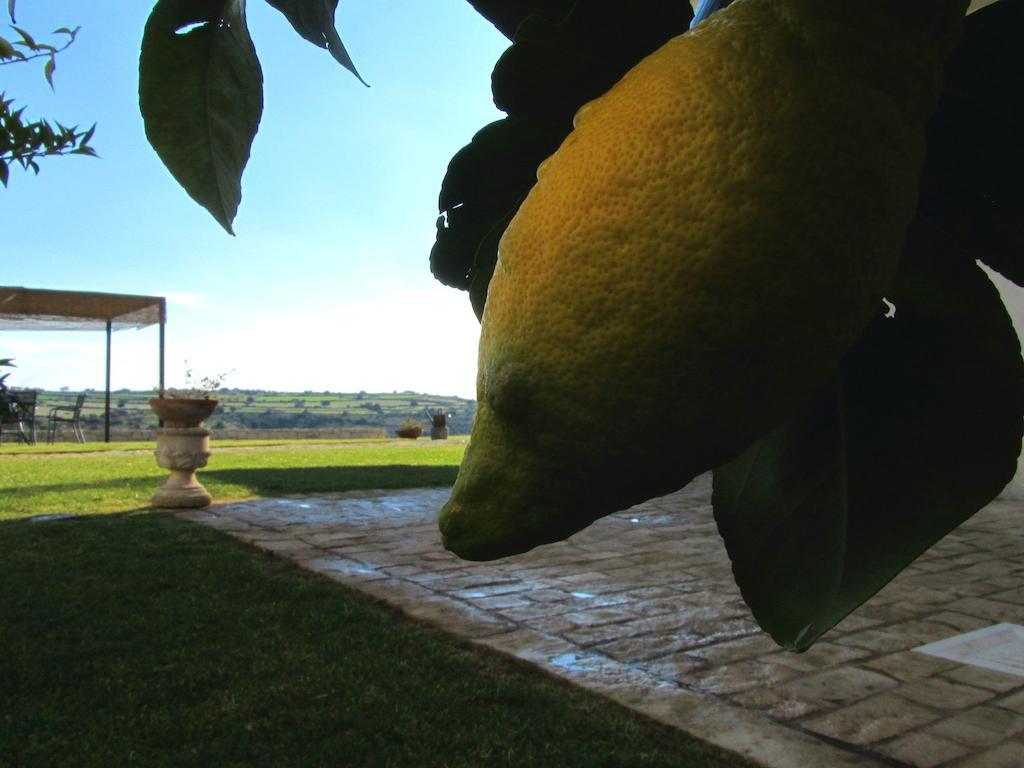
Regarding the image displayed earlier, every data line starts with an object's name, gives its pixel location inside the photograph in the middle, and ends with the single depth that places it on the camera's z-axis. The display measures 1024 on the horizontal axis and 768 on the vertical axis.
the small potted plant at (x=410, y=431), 19.52
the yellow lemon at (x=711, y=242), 0.24
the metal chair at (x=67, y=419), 17.48
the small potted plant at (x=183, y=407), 7.34
